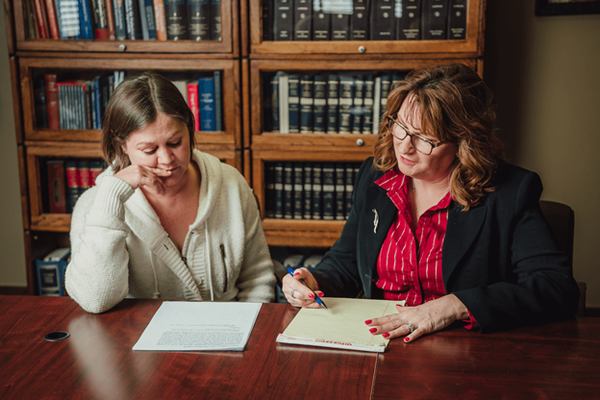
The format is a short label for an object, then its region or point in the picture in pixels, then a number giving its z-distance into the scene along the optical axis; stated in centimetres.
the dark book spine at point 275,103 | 246
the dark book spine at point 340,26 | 237
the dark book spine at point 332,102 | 244
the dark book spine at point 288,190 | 255
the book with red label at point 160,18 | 244
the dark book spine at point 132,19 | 246
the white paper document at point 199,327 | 113
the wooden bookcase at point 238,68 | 235
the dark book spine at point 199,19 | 241
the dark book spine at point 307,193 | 255
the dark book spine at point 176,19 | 243
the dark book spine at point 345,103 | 244
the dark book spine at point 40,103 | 255
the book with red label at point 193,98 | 249
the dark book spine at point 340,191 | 254
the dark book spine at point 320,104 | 245
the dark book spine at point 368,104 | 244
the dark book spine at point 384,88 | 242
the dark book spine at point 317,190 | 254
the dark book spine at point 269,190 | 255
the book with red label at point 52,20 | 248
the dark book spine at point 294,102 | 246
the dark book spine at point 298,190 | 255
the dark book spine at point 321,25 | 237
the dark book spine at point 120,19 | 246
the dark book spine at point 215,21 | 240
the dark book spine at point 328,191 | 254
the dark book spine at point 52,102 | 256
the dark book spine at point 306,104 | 246
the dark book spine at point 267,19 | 238
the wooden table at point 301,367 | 96
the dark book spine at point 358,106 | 244
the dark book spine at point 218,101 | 245
